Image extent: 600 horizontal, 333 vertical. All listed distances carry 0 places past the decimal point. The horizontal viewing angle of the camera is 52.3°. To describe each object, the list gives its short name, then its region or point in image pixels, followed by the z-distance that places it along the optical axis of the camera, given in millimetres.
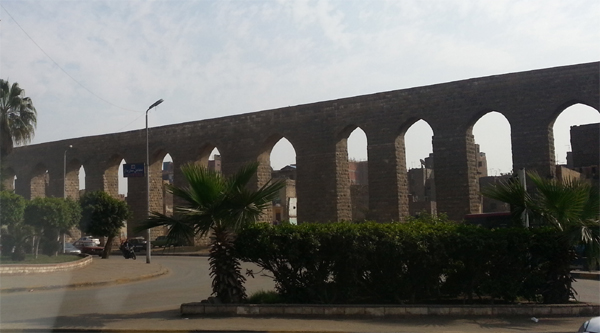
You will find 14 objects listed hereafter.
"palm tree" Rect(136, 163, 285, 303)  10227
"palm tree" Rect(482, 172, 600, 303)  9742
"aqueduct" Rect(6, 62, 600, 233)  24688
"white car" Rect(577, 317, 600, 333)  6626
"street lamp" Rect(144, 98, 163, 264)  25559
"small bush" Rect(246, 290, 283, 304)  10500
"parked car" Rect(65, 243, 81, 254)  29491
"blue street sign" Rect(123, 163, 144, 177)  27656
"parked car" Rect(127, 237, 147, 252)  36216
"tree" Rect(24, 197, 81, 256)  23031
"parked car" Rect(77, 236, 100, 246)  38162
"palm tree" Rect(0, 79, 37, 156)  29156
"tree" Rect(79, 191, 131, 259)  28047
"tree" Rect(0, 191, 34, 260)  20359
